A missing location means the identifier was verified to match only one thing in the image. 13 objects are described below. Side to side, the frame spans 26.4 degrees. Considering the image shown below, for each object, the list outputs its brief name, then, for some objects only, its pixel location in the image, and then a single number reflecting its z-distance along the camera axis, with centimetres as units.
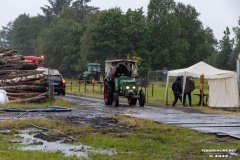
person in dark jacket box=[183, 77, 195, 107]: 3014
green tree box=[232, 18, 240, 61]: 10682
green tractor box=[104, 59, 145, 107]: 2827
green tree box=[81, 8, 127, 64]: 8644
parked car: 4006
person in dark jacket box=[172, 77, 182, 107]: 3025
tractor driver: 2922
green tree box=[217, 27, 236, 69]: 11169
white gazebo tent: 2984
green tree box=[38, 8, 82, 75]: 10100
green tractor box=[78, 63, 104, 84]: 6688
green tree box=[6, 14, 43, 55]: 13320
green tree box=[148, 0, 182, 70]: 9212
